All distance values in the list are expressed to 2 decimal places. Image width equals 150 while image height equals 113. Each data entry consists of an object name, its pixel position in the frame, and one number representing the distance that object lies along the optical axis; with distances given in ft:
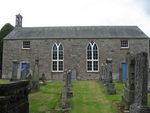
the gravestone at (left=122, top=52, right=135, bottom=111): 22.41
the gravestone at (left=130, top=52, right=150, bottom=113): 17.55
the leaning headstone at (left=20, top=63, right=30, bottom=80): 44.51
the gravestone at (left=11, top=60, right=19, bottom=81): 44.19
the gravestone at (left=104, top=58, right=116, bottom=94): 34.20
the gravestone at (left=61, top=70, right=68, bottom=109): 24.86
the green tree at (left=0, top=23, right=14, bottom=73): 102.93
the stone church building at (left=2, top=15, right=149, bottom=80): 68.87
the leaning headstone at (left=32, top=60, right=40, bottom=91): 37.44
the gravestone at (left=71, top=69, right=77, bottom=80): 67.52
